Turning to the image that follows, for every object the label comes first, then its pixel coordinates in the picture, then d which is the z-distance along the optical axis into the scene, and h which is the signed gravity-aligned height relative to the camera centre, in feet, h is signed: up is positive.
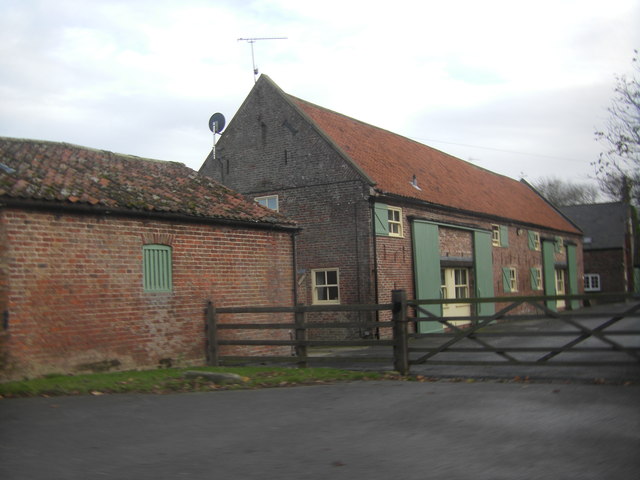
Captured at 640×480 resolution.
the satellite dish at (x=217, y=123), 85.56 +22.38
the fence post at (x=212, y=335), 45.11 -3.11
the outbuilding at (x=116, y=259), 36.45 +2.30
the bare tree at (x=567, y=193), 251.80 +33.30
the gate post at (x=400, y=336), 36.94 -3.03
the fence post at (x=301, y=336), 40.55 -3.08
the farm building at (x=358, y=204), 71.97 +9.90
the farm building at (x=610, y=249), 177.17 +7.37
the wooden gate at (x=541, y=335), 31.86 -3.26
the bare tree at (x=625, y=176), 84.23 +13.89
